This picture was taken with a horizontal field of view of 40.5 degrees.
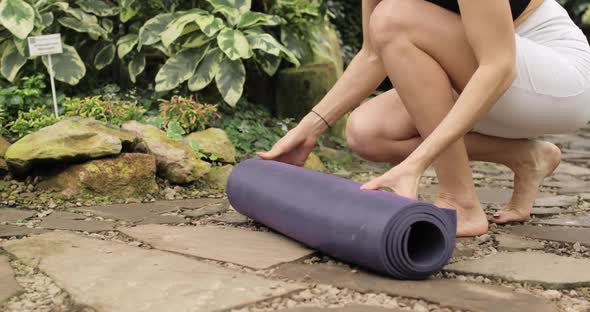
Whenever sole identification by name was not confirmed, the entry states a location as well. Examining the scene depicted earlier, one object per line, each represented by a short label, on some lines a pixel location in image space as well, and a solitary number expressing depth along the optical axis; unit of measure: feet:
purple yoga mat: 6.11
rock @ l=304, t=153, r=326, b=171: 13.15
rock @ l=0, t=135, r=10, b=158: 10.93
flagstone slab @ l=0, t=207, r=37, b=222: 8.76
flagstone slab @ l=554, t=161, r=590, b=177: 13.43
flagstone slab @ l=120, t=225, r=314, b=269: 6.97
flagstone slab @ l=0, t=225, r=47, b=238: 7.88
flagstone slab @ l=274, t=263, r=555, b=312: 5.69
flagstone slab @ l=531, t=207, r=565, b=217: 9.36
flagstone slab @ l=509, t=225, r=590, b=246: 7.91
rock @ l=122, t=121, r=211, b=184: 11.06
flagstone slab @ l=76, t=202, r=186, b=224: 8.91
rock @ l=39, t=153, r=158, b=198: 10.28
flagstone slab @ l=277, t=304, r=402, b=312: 5.49
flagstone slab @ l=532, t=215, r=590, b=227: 8.72
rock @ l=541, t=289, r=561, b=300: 6.01
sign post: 12.31
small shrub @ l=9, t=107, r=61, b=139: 11.71
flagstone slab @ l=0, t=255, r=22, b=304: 5.89
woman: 6.68
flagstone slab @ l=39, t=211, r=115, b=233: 8.21
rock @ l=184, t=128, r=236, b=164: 12.07
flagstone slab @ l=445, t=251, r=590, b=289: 6.33
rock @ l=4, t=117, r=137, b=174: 10.26
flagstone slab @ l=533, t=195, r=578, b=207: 10.07
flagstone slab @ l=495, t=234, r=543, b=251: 7.53
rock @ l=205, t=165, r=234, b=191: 11.43
